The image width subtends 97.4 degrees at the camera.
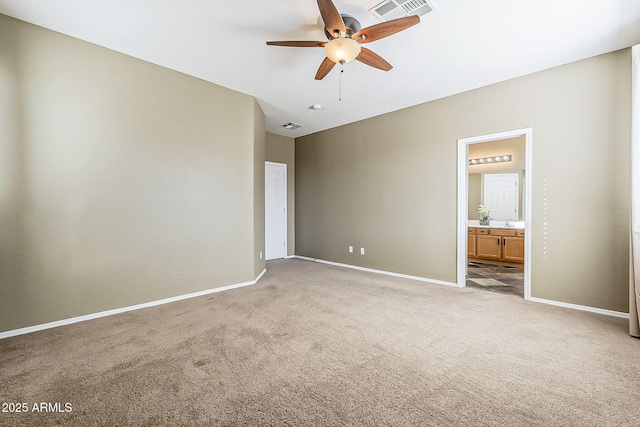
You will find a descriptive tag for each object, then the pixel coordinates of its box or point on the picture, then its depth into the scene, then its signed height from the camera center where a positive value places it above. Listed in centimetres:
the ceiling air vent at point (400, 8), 231 +169
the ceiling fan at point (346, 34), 214 +144
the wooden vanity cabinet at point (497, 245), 562 -77
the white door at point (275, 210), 639 -6
